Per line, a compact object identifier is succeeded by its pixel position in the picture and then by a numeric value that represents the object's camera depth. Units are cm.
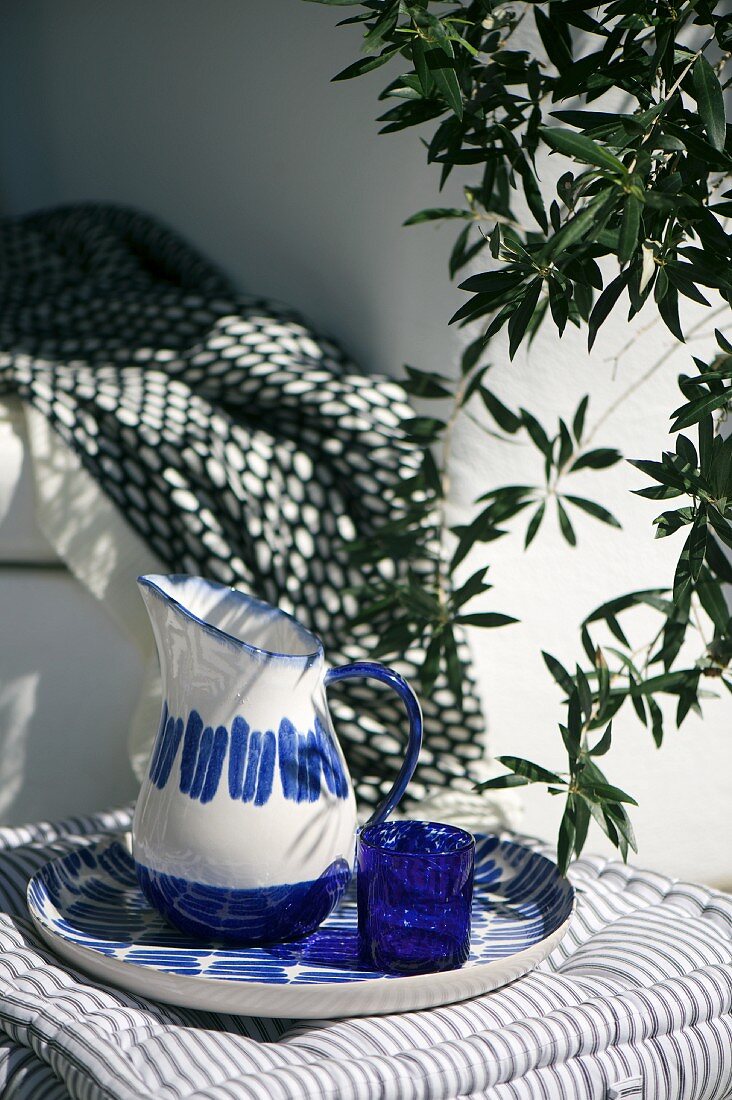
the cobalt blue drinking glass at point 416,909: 175
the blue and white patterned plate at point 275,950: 172
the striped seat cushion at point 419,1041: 168
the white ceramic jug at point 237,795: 176
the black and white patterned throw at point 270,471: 240
